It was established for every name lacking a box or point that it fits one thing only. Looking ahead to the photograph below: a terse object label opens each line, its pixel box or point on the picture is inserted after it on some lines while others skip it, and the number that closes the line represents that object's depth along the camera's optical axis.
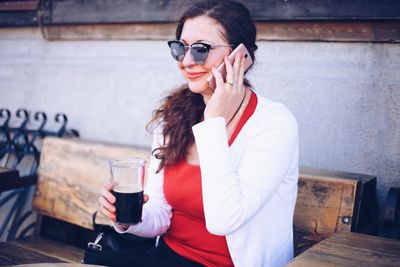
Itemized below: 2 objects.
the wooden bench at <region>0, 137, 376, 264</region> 2.40
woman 1.90
